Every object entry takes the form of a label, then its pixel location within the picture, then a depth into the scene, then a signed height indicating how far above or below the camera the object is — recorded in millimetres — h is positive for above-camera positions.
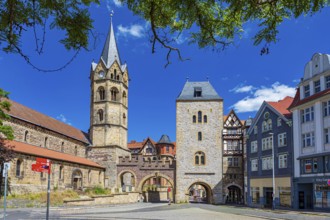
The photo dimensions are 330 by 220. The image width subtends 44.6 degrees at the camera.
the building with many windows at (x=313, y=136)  35656 +3278
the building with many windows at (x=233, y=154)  58469 +2375
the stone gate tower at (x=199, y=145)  58125 +3594
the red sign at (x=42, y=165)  16389 +119
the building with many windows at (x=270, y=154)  41906 +1850
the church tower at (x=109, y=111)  61656 +9064
